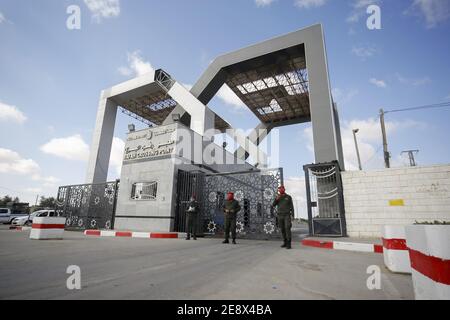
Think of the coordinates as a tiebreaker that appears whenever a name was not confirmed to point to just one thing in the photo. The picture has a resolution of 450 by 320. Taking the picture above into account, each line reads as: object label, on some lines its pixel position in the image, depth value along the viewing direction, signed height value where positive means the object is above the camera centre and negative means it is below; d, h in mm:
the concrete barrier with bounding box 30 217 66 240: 7098 -432
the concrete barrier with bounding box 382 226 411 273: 3389 -449
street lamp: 20469 +6353
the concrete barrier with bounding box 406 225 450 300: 1528 -291
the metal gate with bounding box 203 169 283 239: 9289 +757
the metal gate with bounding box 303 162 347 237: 9539 +734
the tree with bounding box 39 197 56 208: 57556 +3223
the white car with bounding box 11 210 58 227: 17838 -454
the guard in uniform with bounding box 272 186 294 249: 6508 +147
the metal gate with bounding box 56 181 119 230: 12586 +557
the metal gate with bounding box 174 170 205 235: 10453 +1139
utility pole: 15904 +4701
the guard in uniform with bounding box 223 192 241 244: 7910 +204
